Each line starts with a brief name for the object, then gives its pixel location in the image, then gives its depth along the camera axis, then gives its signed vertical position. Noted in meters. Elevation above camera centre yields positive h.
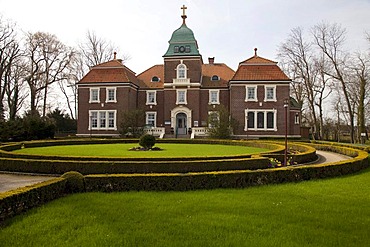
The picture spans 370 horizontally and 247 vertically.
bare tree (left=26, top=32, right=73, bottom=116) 38.56 +8.25
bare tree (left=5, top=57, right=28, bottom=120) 37.69 +5.30
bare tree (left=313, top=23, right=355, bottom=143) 36.28 +6.67
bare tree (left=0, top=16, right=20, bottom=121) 34.84 +7.87
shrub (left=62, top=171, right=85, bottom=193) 8.64 -1.44
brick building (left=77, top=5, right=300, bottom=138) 35.97 +3.93
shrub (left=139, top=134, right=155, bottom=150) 20.27 -0.71
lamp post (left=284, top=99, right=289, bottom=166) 14.22 -1.25
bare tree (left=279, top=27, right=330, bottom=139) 40.03 +7.06
